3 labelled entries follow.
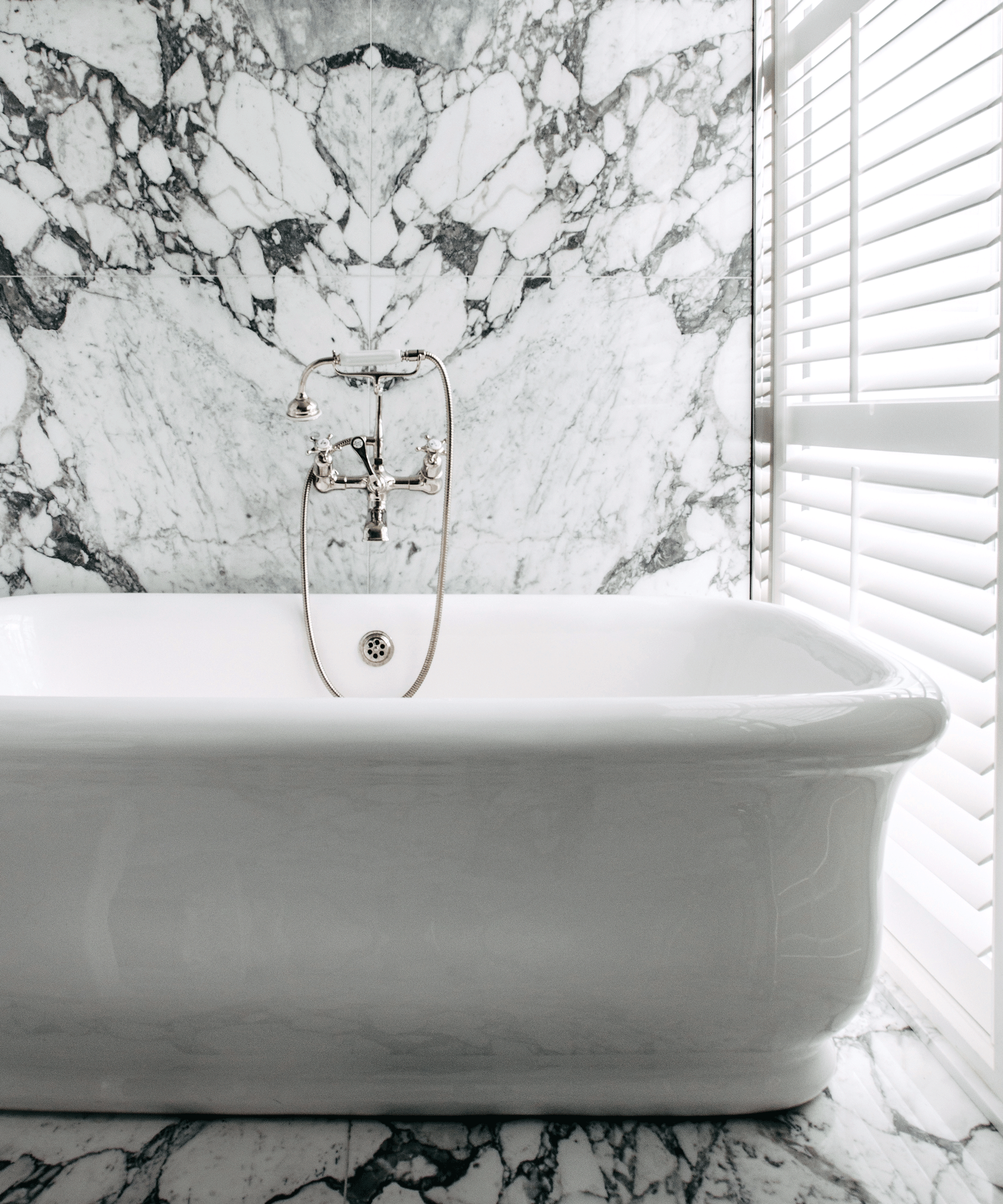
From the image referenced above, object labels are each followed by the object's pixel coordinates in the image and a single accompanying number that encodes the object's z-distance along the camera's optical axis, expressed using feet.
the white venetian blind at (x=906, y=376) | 3.74
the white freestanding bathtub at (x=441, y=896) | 2.86
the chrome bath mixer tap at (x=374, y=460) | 5.17
